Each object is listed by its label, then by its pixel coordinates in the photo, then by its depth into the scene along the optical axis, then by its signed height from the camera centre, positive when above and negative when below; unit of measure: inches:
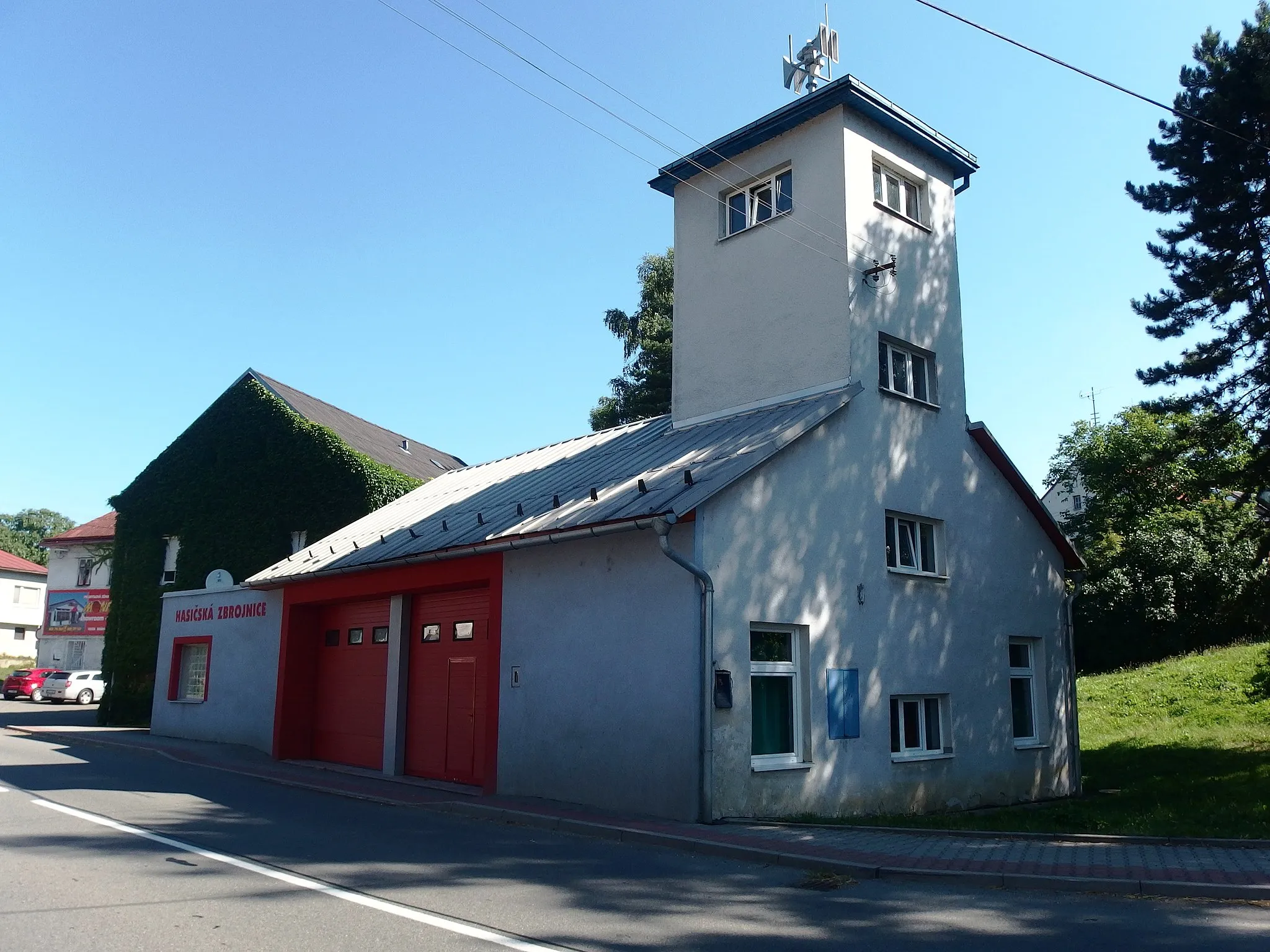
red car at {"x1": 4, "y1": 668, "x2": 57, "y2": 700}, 1539.1 -53.2
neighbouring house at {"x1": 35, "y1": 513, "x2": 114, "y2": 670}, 1872.5 +94.1
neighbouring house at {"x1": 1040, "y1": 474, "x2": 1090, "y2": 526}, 2060.8 +381.9
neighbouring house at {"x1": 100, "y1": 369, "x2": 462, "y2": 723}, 1011.9 +168.5
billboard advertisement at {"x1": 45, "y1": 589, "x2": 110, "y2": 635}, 1872.5 +74.6
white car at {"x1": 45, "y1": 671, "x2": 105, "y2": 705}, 1471.5 -56.2
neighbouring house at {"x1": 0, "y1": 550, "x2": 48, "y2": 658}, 2391.7 +115.5
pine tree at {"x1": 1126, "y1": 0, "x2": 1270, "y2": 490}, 615.5 +295.8
